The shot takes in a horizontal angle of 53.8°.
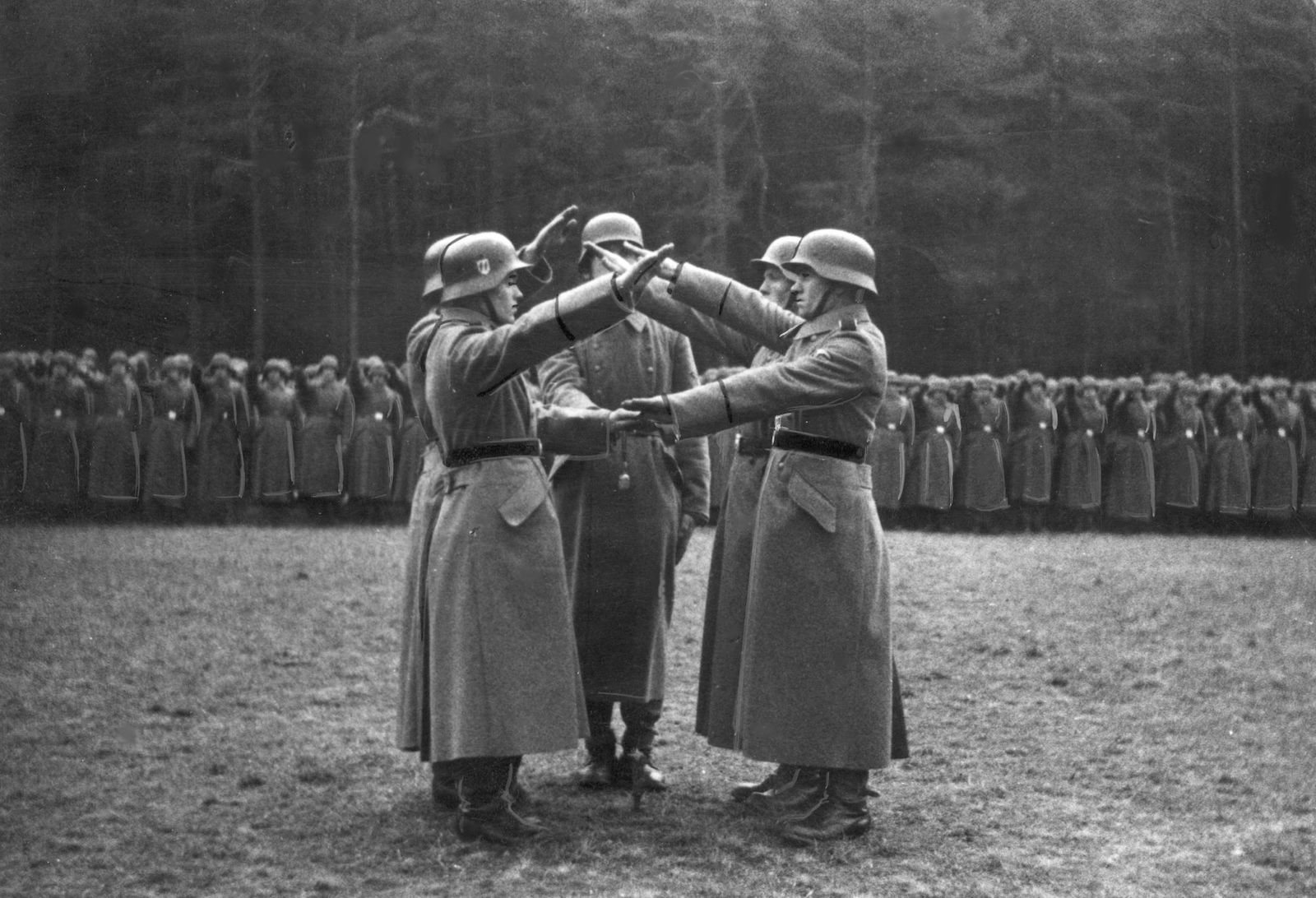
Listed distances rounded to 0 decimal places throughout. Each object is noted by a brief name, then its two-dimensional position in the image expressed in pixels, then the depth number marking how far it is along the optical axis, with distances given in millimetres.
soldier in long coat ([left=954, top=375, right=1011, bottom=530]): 14562
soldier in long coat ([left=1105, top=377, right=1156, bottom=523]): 14016
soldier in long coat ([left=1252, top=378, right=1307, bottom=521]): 11867
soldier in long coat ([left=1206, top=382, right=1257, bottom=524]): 12906
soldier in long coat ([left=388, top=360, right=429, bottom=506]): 13891
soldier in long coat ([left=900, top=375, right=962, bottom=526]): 14617
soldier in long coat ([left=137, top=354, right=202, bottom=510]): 10625
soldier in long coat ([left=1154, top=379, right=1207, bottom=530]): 13828
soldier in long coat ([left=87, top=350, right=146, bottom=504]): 8820
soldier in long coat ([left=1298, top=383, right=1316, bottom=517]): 11398
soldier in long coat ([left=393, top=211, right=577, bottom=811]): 5164
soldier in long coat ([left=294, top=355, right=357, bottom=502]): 13305
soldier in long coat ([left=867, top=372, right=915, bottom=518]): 14500
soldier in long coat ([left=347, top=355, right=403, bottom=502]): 13555
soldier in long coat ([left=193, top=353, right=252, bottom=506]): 11773
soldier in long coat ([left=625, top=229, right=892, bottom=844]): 5156
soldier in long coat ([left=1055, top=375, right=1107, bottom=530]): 14320
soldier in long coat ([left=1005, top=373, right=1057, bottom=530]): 14438
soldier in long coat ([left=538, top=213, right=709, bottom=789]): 5906
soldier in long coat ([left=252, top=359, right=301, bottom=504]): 12719
